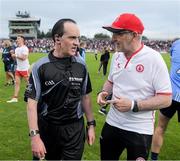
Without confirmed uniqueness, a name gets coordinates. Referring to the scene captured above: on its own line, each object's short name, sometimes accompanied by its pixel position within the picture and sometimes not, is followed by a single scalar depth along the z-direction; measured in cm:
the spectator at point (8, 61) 807
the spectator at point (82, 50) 812
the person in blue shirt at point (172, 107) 269
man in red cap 182
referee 183
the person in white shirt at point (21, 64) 576
